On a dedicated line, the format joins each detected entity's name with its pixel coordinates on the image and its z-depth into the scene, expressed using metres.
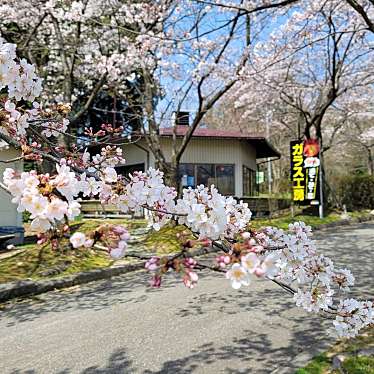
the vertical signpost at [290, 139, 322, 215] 15.69
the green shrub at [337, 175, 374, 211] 20.27
